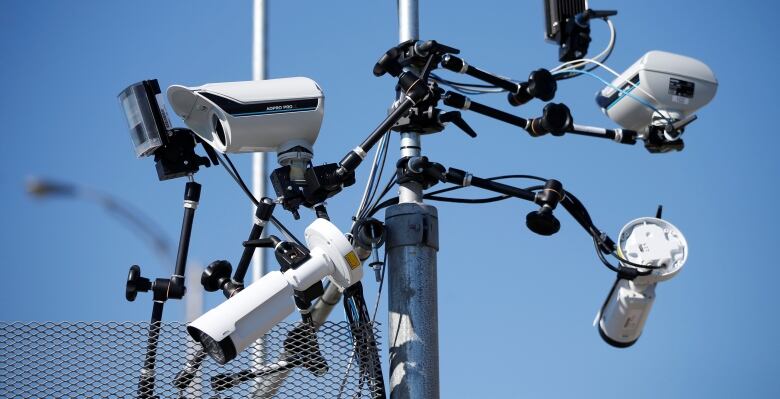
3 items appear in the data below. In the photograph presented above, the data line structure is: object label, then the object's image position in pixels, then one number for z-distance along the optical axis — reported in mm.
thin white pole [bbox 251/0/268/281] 8992
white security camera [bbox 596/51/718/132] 6570
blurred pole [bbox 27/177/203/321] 9891
